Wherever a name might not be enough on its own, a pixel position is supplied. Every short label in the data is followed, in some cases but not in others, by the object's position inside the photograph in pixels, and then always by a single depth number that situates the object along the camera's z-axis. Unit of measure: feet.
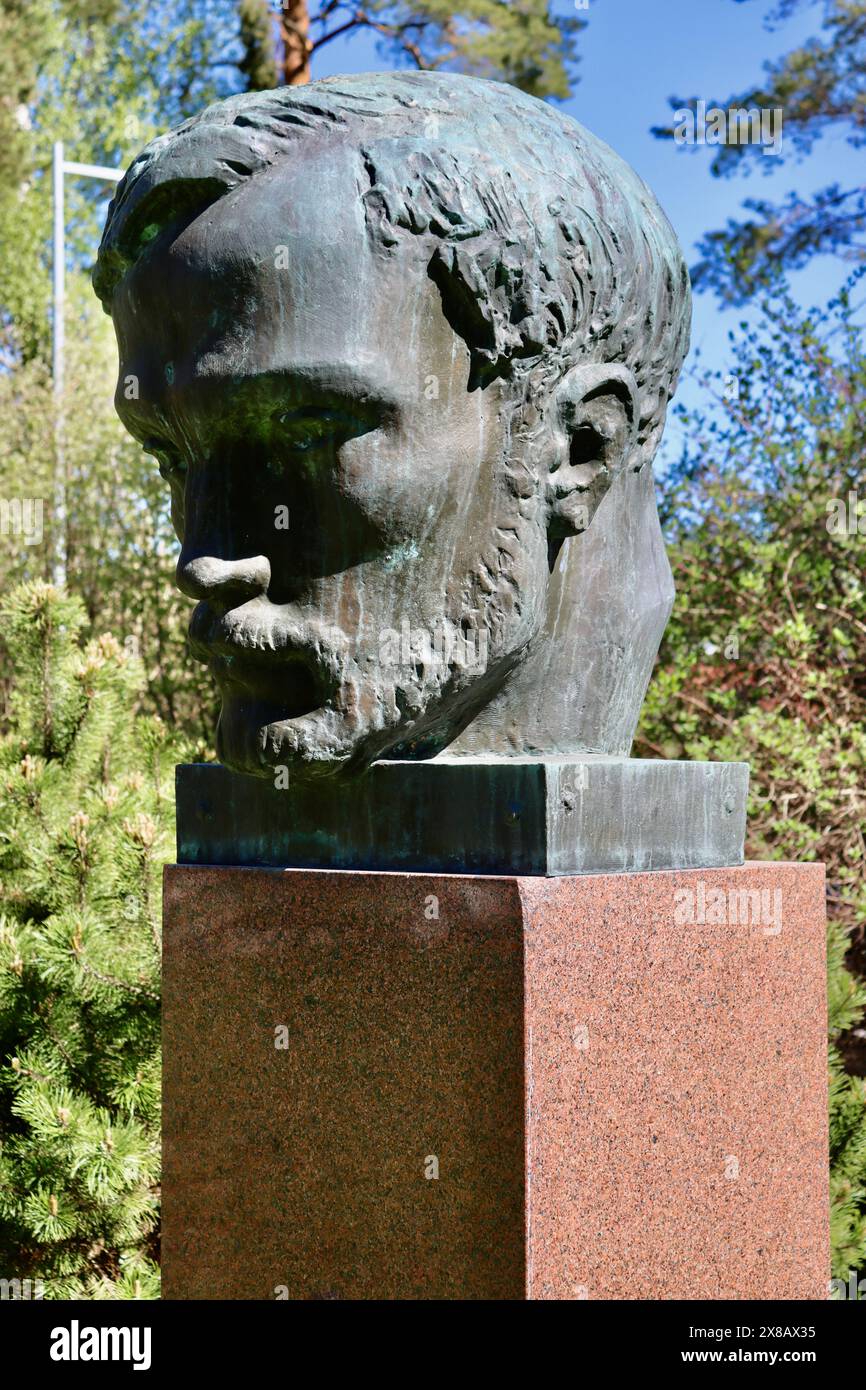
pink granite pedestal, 7.91
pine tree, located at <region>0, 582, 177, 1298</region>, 13.17
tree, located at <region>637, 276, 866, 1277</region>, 20.66
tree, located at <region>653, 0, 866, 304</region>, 33.35
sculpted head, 8.36
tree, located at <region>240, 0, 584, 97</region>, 38.91
